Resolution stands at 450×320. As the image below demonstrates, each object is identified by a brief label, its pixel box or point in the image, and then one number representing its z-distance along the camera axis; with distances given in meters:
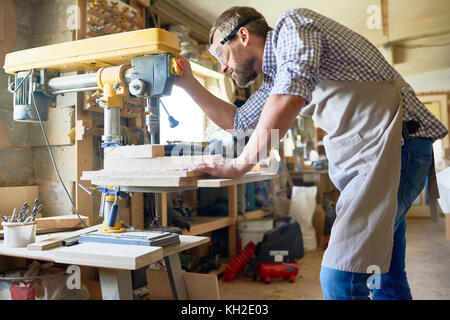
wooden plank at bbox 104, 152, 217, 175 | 1.15
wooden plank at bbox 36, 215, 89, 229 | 1.58
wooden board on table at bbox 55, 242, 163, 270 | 1.01
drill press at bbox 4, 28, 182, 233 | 1.21
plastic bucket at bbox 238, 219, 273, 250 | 3.41
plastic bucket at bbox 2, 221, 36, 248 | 1.32
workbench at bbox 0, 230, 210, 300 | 1.02
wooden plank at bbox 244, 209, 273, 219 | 3.57
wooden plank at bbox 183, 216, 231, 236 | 2.75
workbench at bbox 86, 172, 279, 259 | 1.05
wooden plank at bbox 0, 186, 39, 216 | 1.93
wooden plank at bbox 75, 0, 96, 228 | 2.09
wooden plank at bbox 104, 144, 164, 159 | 1.20
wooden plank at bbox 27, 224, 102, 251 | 1.26
